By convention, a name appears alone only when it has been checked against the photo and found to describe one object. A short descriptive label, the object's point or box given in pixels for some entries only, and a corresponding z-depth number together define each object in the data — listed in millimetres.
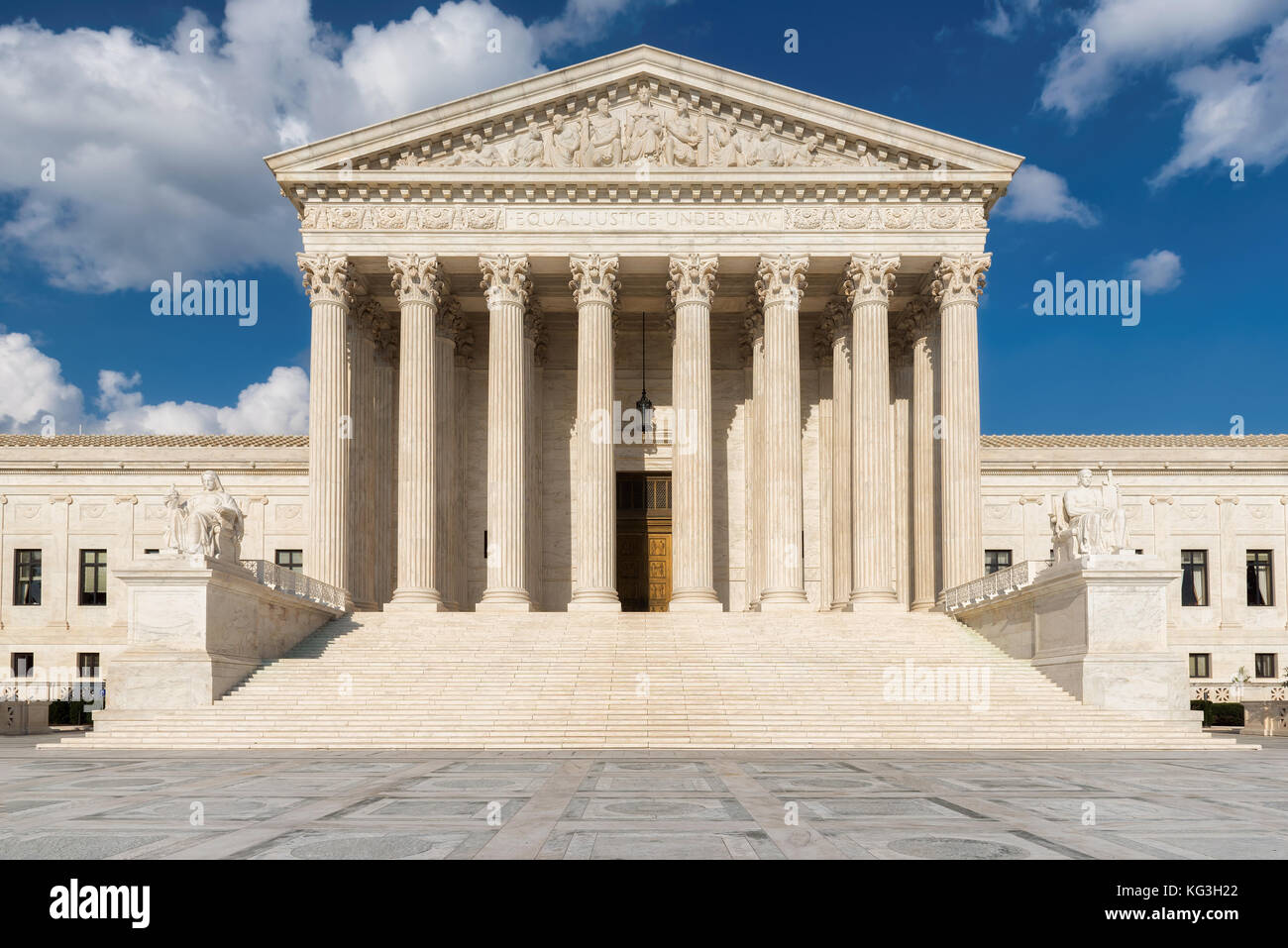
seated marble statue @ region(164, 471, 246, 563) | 27062
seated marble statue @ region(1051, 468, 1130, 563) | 27328
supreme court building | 37594
